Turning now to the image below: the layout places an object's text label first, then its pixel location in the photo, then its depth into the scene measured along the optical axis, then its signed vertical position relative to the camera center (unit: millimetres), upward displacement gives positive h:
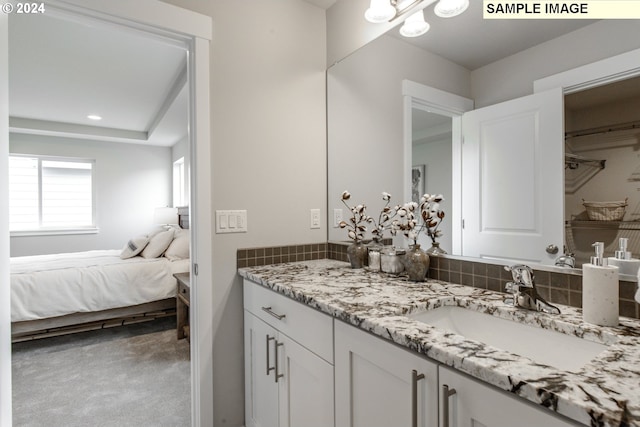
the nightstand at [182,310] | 2906 -886
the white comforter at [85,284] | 2730 -642
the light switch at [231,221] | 1587 -50
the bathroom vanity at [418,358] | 566 -341
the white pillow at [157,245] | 3490 -361
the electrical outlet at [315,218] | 1893 -43
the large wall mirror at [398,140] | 977 +318
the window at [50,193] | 4879 +290
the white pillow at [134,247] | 3496 -383
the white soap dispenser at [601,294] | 805 -212
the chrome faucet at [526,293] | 938 -247
